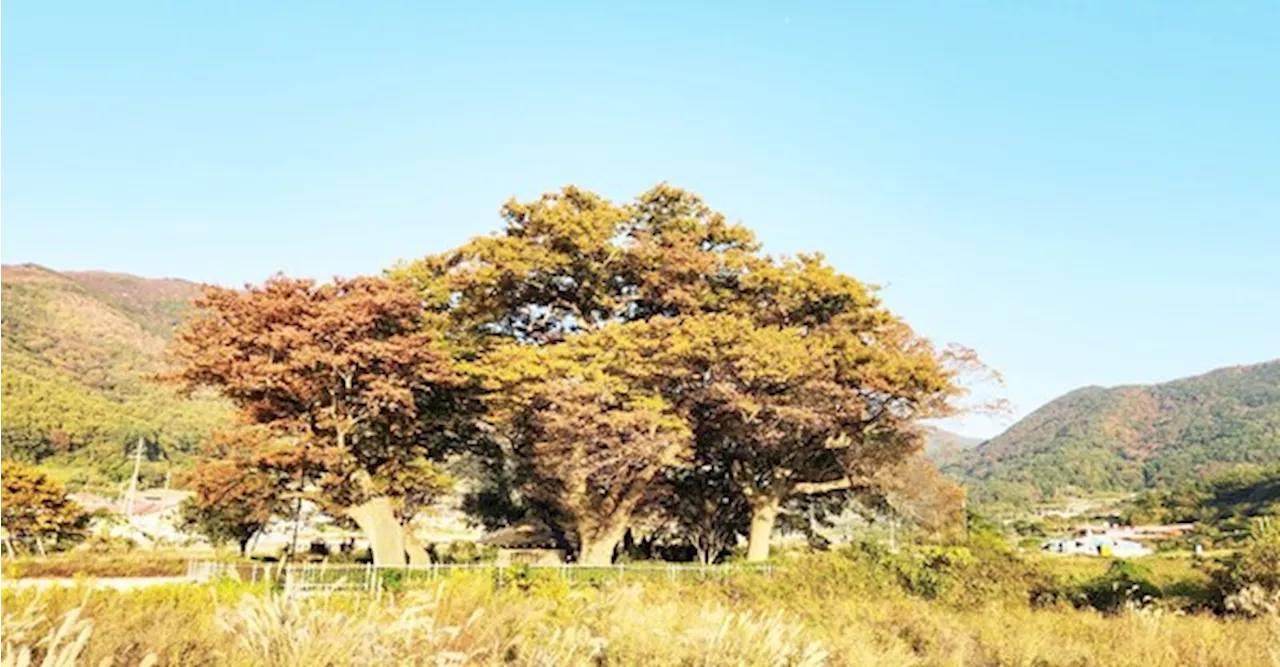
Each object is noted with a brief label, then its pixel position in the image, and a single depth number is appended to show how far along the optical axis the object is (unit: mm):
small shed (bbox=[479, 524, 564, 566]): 26156
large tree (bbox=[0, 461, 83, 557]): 31750
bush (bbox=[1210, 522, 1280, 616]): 11516
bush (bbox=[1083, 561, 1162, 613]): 13838
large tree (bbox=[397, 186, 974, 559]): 22219
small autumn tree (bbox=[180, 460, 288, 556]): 21703
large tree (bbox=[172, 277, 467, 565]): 21031
